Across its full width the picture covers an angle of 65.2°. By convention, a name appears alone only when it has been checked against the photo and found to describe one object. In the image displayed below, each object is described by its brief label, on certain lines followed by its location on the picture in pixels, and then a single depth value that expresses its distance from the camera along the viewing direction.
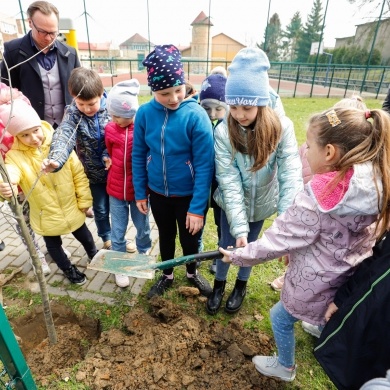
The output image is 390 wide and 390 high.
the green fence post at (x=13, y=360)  1.33
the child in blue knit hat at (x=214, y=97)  2.41
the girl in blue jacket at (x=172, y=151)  1.86
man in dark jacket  2.70
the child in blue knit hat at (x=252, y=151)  1.68
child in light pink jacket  1.19
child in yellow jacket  1.99
